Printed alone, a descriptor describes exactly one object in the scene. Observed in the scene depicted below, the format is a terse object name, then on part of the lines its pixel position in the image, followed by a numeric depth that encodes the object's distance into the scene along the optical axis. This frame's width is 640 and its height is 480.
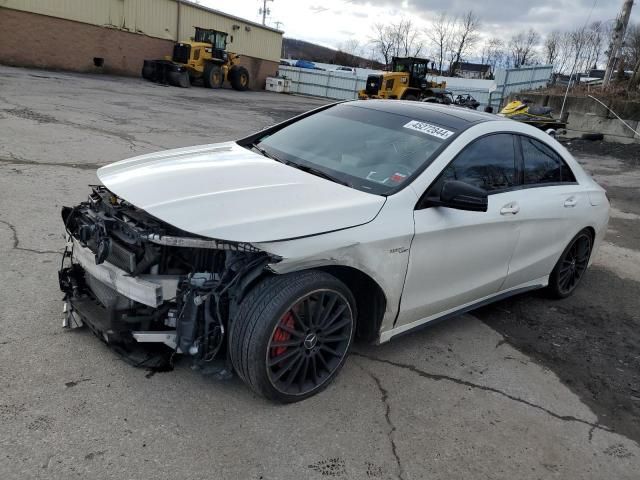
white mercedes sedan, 2.67
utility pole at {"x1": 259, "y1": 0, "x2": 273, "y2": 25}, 65.23
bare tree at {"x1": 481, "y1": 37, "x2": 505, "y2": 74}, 77.94
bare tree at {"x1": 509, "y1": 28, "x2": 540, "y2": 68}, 71.29
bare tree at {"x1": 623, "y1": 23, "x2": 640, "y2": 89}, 19.16
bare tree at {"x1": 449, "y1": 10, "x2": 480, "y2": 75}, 73.50
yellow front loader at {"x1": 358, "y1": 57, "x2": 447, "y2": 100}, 24.22
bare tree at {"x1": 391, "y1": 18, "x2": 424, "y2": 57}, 77.62
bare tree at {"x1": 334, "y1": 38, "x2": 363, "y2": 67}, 79.00
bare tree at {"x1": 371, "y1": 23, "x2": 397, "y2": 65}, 77.98
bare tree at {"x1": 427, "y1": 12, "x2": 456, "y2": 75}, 75.25
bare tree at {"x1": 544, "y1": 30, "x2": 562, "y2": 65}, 52.92
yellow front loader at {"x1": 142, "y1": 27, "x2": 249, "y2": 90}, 25.95
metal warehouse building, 24.44
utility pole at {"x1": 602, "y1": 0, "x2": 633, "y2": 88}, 20.23
